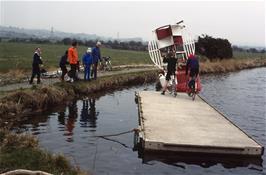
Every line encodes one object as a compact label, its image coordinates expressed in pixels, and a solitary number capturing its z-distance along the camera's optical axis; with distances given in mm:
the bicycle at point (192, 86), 23875
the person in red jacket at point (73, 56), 25125
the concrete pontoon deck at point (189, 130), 14102
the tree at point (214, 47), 62934
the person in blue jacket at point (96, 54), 28314
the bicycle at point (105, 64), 37541
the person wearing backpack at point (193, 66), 23359
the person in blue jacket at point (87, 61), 27314
